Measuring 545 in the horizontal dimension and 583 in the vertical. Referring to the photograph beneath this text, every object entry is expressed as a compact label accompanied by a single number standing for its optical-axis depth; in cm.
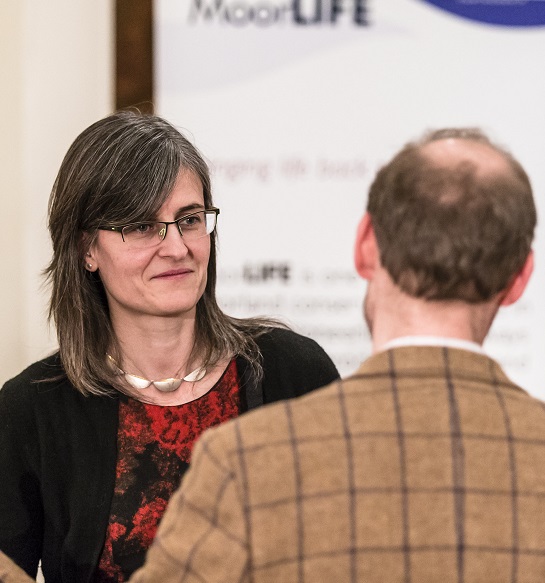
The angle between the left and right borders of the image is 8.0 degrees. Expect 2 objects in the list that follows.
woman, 489
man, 434
